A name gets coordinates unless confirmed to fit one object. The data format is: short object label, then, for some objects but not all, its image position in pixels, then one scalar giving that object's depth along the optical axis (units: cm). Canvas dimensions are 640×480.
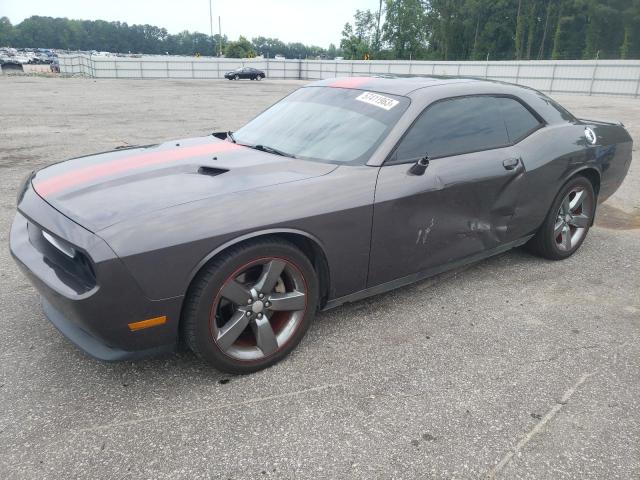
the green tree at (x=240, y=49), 6894
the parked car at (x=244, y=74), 4075
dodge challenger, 222
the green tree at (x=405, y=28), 8133
